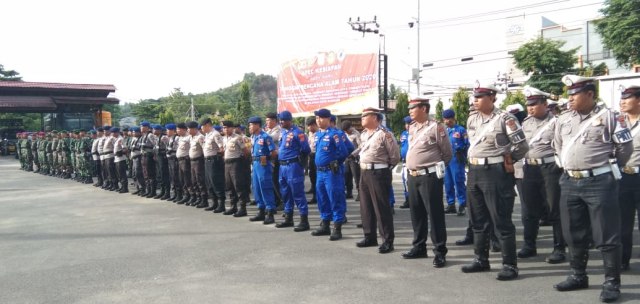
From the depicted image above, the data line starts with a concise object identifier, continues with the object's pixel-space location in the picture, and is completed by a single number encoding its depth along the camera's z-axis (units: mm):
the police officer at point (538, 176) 5273
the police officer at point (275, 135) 8109
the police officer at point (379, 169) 5664
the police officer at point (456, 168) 8125
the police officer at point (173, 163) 10359
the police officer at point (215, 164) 8891
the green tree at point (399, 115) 22906
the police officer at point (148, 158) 11133
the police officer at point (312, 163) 9812
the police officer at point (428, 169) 5016
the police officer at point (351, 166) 9195
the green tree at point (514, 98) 21234
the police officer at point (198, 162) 9344
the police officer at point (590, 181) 3873
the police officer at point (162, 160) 10797
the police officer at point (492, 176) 4445
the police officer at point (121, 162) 12188
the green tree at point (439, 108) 23366
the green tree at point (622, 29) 26641
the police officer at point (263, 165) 7641
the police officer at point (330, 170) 6492
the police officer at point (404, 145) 9102
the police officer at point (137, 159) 11414
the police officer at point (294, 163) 7109
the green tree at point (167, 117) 41506
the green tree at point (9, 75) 45375
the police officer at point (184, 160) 9750
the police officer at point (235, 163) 8312
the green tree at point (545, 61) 32438
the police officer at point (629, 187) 4637
